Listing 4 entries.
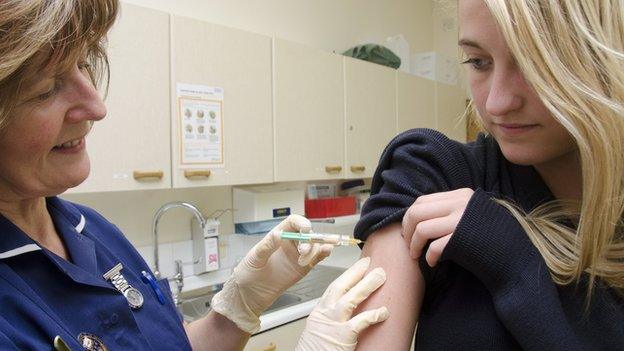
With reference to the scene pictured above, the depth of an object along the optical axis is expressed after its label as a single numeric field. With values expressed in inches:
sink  92.6
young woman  25.8
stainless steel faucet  82.9
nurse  26.2
